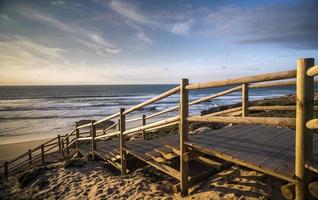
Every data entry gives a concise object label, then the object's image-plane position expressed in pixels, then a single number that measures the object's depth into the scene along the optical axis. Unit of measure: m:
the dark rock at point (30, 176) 5.93
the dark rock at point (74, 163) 6.25
